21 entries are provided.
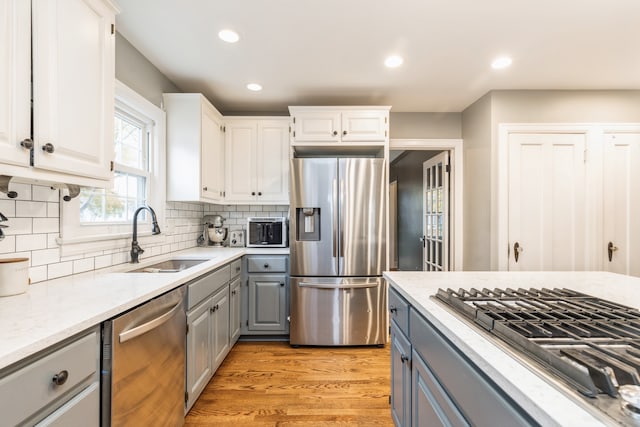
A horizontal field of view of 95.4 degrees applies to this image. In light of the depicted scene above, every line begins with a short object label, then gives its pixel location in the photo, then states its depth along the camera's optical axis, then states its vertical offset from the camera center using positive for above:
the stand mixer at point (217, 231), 3.12 -0.17
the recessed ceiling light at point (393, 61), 2.25 +1.22
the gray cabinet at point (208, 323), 1.73 -0.77
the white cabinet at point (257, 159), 3.12 +0.60
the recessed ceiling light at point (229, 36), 1.94 +1.22
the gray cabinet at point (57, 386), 0.73 -0.49
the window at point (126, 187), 1.68 +0.22
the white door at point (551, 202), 2.80 +0.14
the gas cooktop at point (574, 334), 0.52 -0.31
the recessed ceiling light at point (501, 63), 2.28 +1.23
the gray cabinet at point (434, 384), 0.68 -0.52
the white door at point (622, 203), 2.79 +0.13
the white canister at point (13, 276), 1.16 -0.25
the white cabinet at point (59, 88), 1.02 +0.51
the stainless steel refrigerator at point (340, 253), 2.72 -0.35
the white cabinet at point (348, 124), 2.86 +0.90
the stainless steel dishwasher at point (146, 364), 1.06 -0.64
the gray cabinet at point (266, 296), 2.84 -0.79
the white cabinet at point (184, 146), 2.55 +0.61
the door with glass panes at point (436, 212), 3.46 +0.05
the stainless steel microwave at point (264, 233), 3.08 -0.19
